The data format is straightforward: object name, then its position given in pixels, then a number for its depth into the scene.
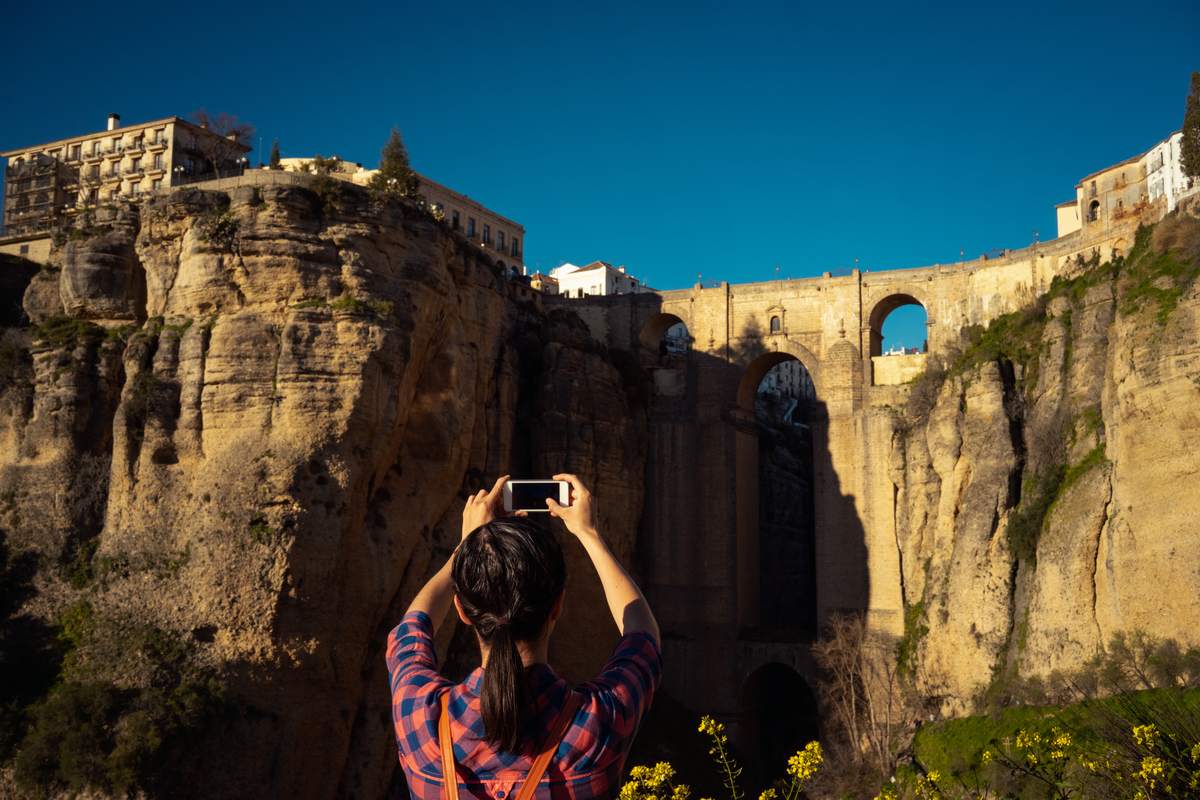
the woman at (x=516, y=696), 2.95
